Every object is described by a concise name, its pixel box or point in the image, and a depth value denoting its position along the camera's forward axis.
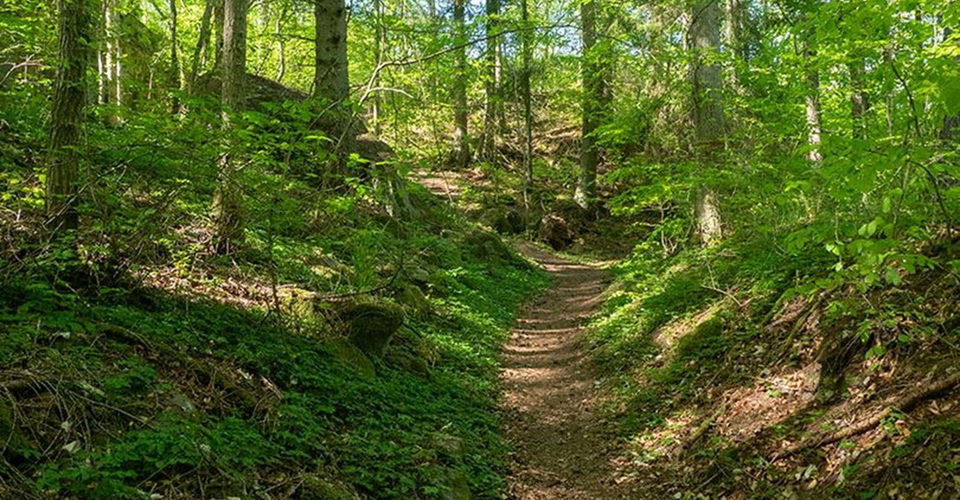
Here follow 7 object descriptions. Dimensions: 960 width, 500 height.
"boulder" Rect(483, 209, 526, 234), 20.05
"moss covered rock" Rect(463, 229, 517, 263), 15.12
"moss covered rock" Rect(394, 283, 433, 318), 9.06
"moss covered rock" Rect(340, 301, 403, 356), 6.66
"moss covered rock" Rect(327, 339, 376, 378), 6.06
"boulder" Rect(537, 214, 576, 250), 20.12
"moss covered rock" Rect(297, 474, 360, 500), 3.72
